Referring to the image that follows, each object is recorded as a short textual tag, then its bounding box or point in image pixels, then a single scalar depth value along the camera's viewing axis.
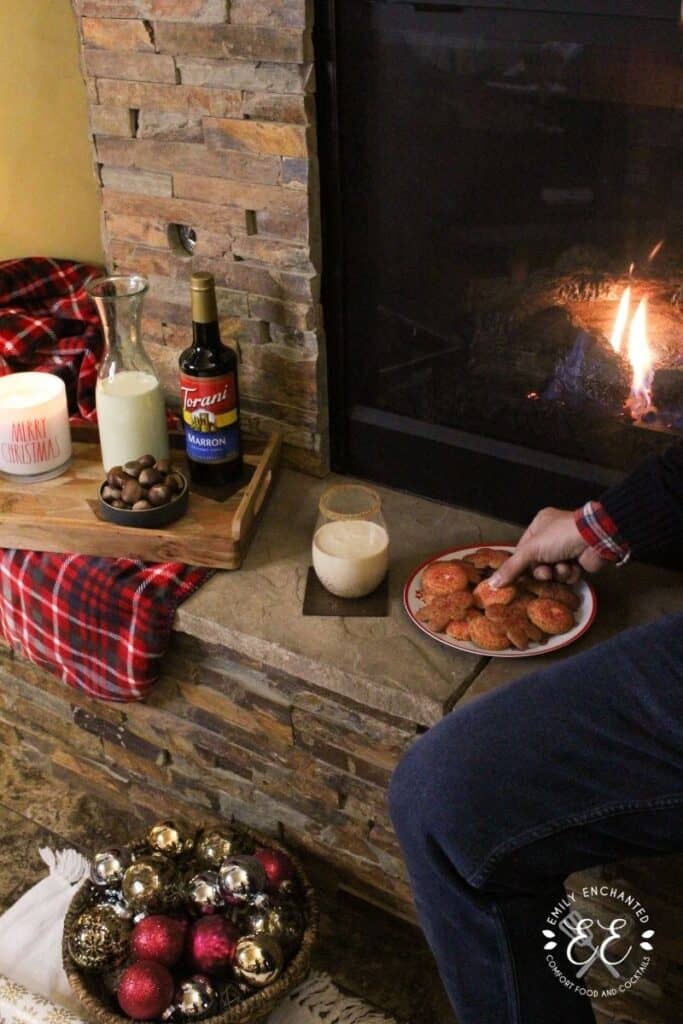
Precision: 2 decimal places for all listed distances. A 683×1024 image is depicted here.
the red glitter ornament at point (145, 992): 1.21
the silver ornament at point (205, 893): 1.32
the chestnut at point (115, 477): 1.45
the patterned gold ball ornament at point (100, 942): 1.28
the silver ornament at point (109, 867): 1.36
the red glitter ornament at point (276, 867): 1.36
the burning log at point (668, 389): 1.38
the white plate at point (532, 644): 1.25
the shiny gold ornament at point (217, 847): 1.38
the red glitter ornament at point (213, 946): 1.26
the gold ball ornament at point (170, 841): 1.40
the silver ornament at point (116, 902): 1.32
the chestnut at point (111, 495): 1.44
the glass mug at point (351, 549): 1.34
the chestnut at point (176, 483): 1.46
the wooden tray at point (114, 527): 1.42
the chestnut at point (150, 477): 1.45
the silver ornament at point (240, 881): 1.31
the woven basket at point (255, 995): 1.21
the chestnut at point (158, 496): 1.43
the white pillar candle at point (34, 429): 1.51
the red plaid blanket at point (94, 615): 1.40
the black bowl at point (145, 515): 1.42
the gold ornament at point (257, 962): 1.23
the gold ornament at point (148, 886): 1.32
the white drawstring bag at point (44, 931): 1.34
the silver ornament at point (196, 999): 1.21
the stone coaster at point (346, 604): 1.36
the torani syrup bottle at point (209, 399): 1.43
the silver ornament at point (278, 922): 1.27
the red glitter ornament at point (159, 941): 1.26
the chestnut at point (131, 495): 1.43
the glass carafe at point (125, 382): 1.49
